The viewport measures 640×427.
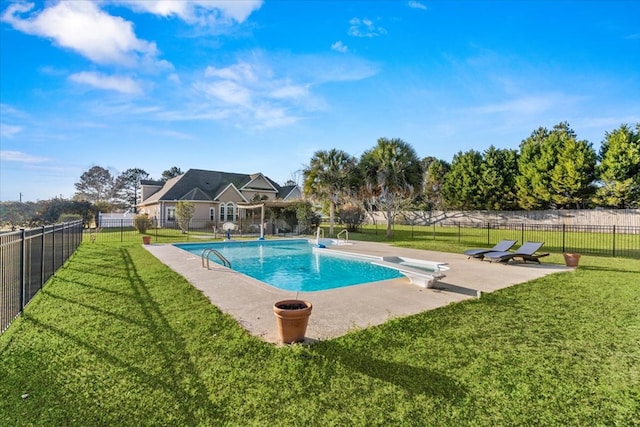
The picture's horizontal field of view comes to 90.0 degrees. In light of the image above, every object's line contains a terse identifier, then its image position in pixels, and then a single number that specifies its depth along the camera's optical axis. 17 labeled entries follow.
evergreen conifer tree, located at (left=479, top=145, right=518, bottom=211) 37.51
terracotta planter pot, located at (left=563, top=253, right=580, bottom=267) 10.36
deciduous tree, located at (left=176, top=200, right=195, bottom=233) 25.31
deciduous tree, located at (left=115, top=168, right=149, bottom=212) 60.47
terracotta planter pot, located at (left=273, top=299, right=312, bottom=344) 4.12
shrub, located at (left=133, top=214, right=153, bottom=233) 23.58
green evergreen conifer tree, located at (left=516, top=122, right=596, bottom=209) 30.98
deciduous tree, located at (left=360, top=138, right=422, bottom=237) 22.88
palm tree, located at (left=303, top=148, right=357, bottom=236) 24.19
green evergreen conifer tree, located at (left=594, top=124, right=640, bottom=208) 28.03
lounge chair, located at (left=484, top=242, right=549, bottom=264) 10.95
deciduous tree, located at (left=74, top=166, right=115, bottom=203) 57.34
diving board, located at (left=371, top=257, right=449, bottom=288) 7.46
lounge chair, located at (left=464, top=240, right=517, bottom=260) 11.95
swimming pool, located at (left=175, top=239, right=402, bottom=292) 9.89
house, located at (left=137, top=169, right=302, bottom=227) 30.69
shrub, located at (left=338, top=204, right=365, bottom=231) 29.31
